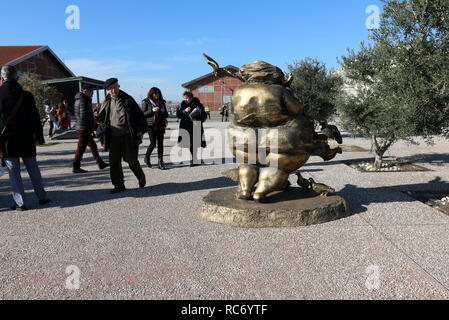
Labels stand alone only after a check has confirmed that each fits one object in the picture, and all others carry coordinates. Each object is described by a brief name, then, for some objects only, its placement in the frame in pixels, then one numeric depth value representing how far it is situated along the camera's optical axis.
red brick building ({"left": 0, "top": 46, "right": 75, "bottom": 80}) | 29.09
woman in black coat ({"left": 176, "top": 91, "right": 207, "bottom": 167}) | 8.48
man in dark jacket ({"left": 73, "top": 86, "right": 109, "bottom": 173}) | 7.70
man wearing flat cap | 5.79
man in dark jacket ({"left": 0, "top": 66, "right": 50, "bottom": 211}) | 4.84
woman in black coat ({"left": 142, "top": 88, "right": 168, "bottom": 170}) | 7.74
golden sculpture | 4.34
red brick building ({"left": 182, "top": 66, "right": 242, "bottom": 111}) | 45.09
